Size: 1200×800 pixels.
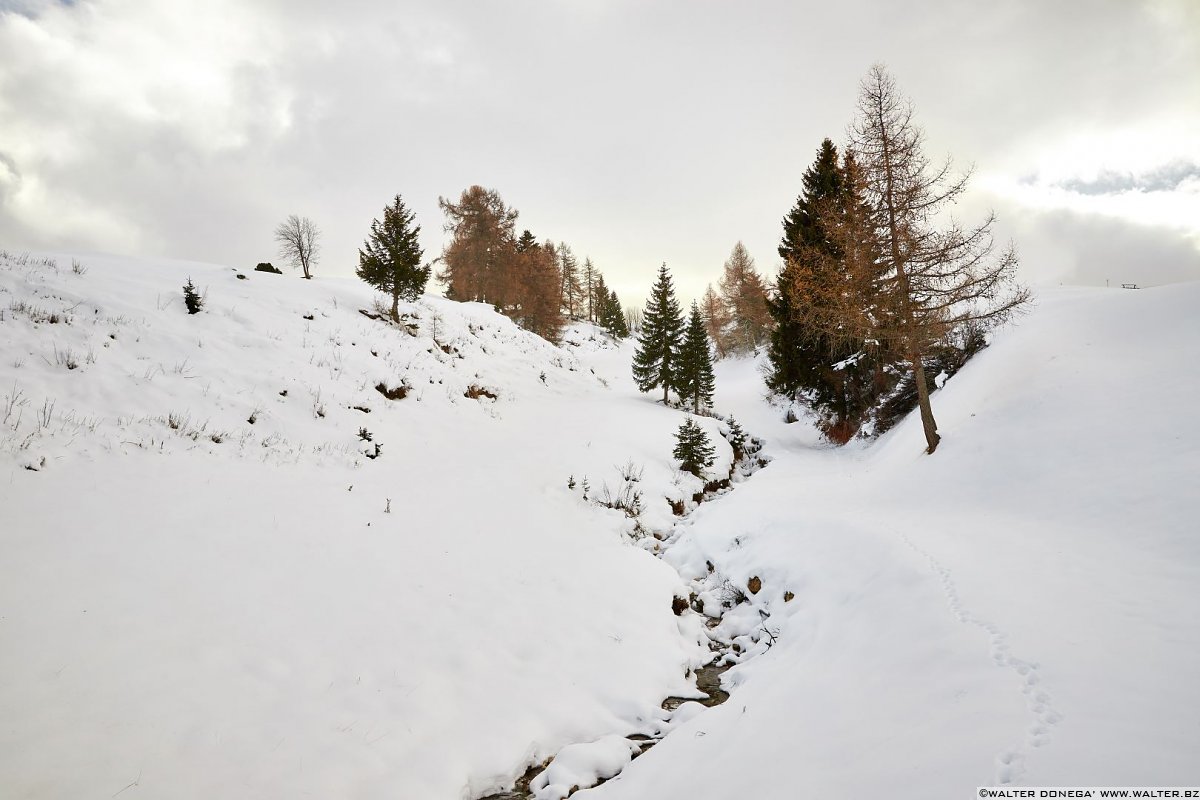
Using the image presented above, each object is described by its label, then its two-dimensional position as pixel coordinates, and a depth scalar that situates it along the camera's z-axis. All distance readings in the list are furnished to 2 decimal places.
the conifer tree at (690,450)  15.34
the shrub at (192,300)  11.53
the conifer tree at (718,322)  48.19
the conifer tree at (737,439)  19.92
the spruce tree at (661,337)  27.12
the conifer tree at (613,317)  63.25
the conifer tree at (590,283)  72.37
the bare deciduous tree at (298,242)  33.41
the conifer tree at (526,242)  40.89
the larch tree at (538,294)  36.47
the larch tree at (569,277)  62.99
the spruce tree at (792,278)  19.28
